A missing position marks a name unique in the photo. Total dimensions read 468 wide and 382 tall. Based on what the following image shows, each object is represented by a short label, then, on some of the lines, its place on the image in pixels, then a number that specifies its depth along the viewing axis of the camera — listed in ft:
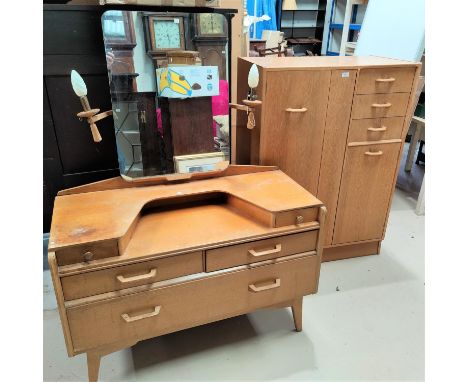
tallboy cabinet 5.36
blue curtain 15.58
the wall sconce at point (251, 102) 4.70
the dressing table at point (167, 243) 3.83
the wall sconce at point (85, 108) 3.92
